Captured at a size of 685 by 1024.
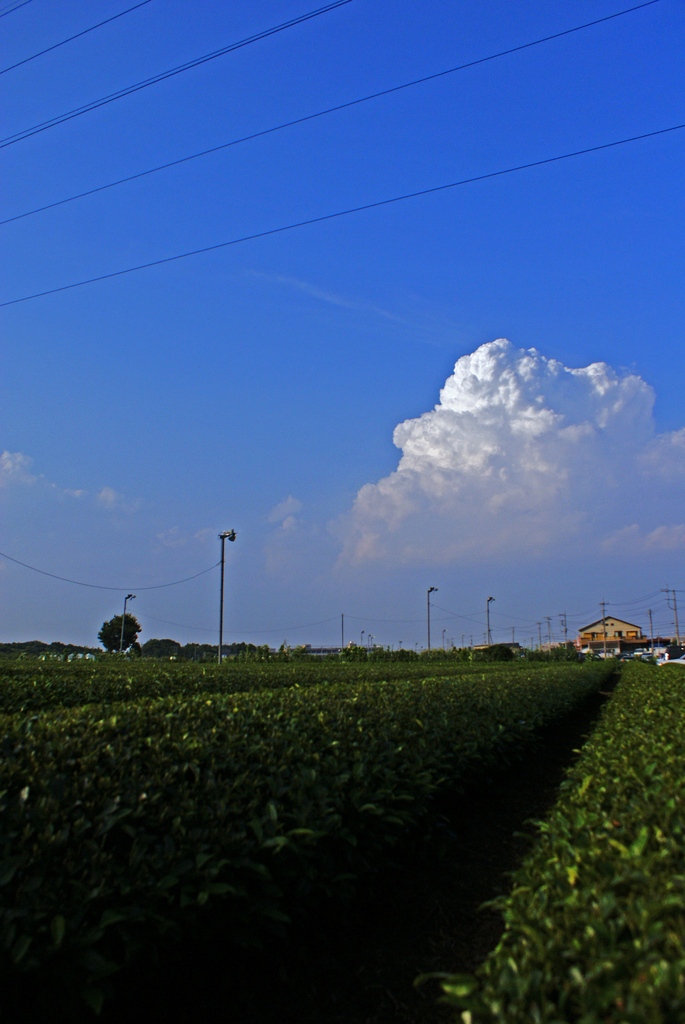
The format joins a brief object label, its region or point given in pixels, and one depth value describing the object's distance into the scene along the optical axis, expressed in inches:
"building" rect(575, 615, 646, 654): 3946.9
